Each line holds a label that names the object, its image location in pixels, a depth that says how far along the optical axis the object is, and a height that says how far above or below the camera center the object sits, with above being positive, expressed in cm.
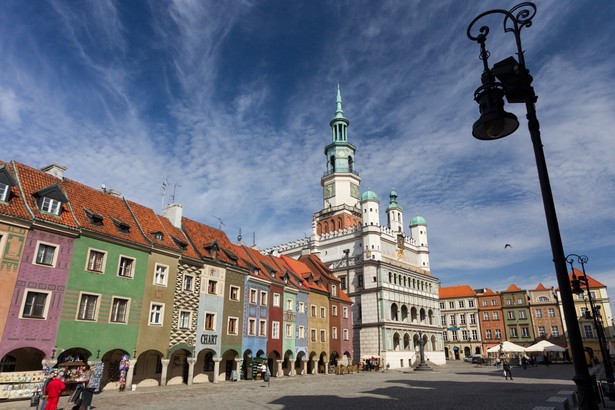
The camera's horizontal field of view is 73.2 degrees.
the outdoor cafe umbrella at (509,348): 5266 +59
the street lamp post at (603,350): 1707 +20
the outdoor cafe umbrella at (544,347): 5012 +69
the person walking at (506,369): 3385 -125
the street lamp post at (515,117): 620 +372
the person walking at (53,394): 1451 -150
